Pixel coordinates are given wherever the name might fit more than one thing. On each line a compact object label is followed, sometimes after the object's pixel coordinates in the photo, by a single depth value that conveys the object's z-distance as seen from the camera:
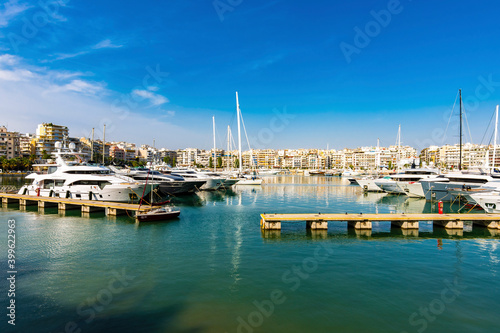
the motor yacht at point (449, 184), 41.31
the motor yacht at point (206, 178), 61.09
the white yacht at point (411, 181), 51.40
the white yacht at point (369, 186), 63.72
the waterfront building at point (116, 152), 176.29
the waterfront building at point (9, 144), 117.40
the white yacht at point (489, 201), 29.55
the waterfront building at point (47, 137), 123.24
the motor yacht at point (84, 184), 34.97
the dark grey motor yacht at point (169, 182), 48.41
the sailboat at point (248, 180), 76.62
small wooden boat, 26.98
